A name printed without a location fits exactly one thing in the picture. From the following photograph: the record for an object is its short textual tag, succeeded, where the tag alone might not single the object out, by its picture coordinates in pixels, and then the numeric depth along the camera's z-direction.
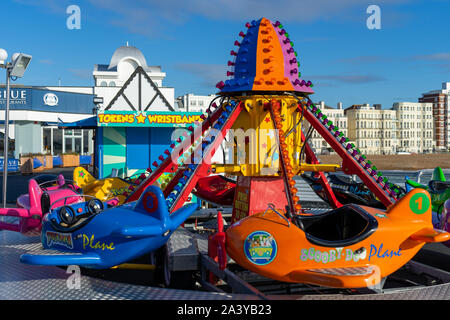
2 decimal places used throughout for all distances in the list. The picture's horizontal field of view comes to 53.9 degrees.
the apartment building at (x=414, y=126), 116.31
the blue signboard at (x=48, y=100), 34.84
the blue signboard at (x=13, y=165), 31.01
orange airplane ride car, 5.66
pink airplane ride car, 8.76
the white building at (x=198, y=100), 100.91
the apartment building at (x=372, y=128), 108.44
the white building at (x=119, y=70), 26.91
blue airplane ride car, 6.32
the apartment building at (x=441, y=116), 120.81
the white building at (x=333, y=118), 103.62
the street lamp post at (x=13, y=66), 11.39
